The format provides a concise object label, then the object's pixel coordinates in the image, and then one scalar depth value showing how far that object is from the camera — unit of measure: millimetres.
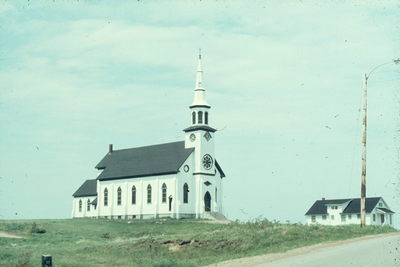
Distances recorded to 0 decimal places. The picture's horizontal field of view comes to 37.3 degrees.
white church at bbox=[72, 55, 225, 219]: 72500
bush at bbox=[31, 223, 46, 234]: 55812
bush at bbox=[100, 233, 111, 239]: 50441
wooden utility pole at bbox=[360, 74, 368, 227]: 32750
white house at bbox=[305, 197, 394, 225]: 91812
